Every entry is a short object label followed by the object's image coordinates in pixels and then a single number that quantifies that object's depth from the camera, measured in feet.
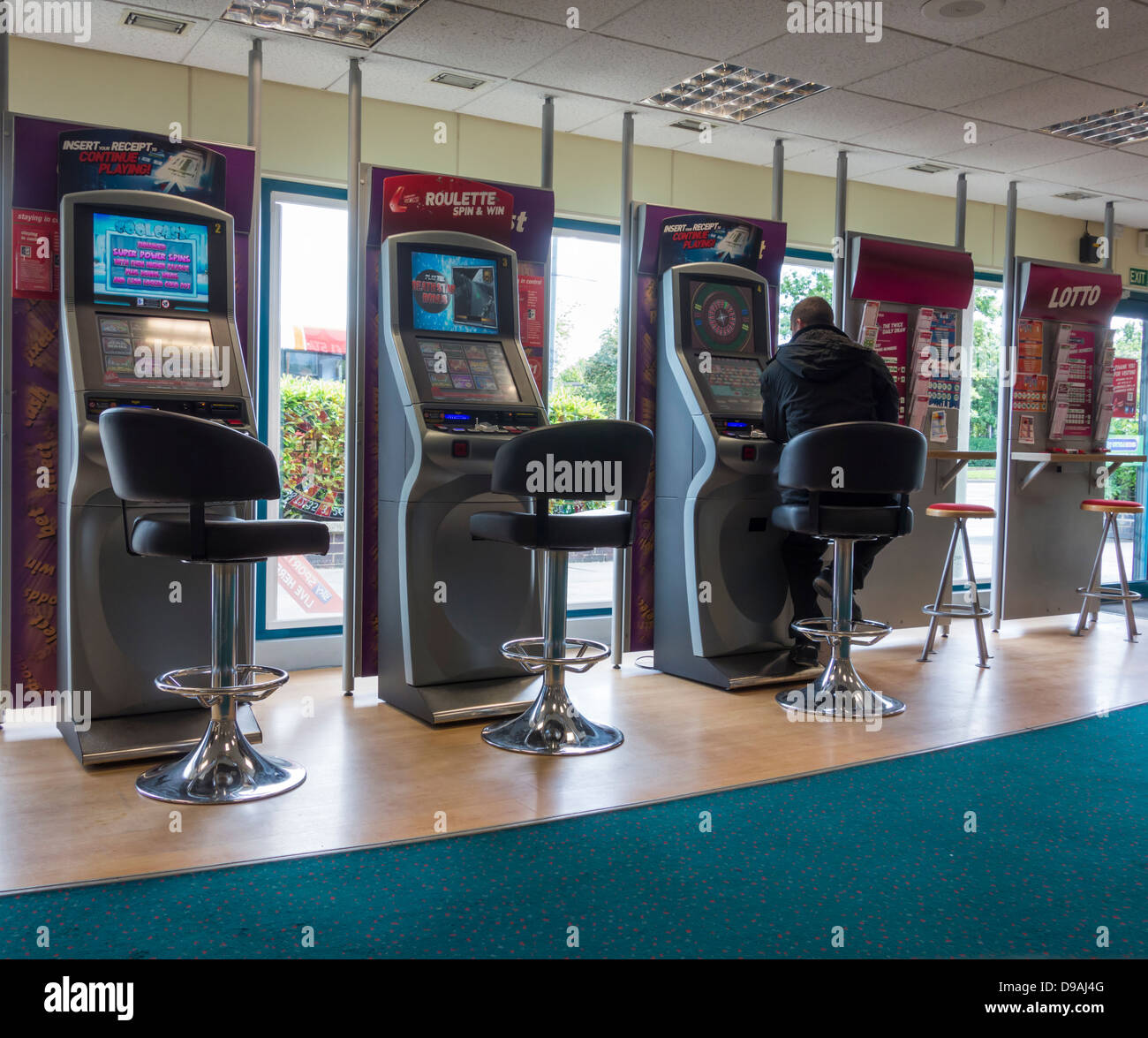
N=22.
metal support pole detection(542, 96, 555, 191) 15.70
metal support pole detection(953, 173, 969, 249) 19.69
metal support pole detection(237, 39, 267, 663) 12.59
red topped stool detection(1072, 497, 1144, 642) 19.83
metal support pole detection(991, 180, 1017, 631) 20.59
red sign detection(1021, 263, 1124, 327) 20.52
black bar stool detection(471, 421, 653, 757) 11.07
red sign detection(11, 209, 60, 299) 11.94
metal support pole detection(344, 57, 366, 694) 14.43
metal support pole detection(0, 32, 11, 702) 11.96
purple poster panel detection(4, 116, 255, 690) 11.98
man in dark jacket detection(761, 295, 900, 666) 14.01
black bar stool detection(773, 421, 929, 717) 12.81
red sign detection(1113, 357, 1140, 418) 26.55
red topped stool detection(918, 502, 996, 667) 17.06
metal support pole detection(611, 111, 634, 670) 16.42
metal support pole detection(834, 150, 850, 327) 18.38
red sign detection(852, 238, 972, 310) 18.34
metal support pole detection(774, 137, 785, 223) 17.80
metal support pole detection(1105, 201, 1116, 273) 22.18
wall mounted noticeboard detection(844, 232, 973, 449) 18.45
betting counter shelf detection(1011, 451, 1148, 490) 19.95
